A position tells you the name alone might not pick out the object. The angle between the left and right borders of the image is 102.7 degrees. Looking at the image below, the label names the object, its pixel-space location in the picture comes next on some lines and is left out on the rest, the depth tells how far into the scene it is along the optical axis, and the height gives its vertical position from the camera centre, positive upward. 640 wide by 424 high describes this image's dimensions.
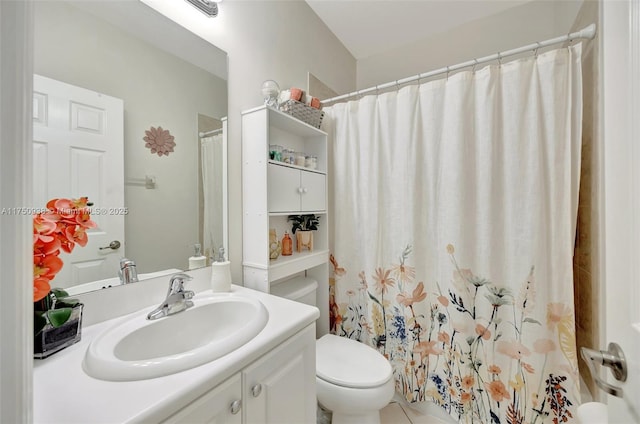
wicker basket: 1.36 +0.56
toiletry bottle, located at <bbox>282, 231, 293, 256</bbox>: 1.50 -0.20
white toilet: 1.11 -0.75
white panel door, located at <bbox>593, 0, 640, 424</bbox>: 0.43 +0.04
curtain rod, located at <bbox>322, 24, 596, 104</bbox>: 1.06 +0.74
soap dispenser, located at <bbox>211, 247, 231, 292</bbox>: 1.06 -0.27
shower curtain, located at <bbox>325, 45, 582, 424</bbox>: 1.14 -0.12
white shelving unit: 1.20 +0.10
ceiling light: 1.05 +0.86
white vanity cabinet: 0.59 -0.49
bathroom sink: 0.57 -0.35
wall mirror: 0.73 +0.27
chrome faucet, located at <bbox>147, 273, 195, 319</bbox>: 0.85 -0.30
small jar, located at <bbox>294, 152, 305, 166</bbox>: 1.48 +0.31
